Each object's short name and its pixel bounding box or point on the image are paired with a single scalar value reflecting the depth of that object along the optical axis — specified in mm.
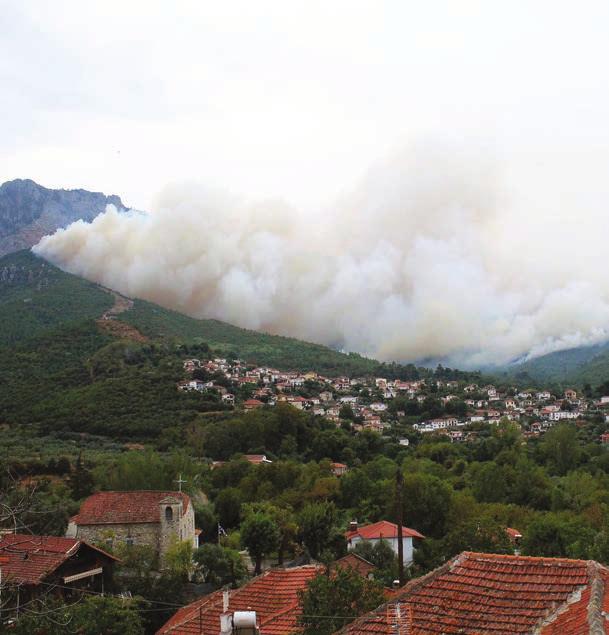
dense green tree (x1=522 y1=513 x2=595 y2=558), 28359
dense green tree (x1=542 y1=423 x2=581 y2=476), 59688
